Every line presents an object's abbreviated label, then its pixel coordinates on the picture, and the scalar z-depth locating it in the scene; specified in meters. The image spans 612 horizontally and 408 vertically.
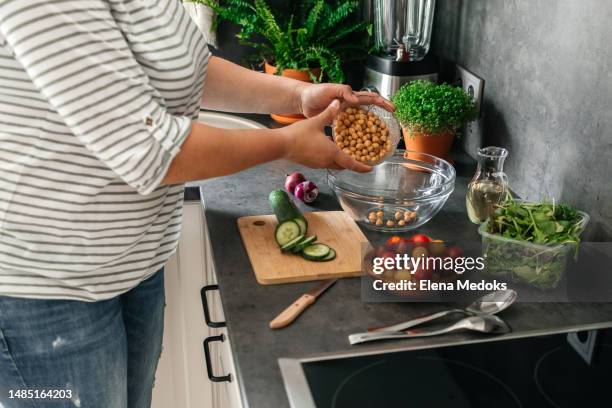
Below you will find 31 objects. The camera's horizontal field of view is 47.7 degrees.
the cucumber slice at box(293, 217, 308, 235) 1.27
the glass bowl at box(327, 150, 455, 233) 1.33
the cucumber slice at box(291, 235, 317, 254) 1.23
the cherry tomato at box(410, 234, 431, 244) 1.11
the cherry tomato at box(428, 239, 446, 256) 1.09
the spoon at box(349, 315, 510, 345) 0.98
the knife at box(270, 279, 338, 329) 1.02
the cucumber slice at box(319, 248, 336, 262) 1.21
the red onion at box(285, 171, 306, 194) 1.49
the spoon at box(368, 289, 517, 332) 1.01
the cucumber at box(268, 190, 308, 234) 1.31
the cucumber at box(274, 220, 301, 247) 1.25
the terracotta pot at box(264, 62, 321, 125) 1.89
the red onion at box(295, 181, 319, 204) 1.46
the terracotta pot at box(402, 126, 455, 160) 1.56
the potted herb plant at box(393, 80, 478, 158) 1.51
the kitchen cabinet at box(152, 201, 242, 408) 1.52
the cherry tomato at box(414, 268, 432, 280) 1.07
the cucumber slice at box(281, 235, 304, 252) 1.23
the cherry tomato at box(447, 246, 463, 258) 1.10
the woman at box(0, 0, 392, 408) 0.79
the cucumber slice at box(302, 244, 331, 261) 1.21
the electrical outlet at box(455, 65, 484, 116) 1.60
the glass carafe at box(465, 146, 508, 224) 1.32
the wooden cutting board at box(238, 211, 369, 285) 1.16
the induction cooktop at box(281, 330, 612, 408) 0.86
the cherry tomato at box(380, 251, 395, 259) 1.10
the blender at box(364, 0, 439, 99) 1.71
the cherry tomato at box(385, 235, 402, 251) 1.12
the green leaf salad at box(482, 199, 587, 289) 1.07
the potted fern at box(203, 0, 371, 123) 1.91
